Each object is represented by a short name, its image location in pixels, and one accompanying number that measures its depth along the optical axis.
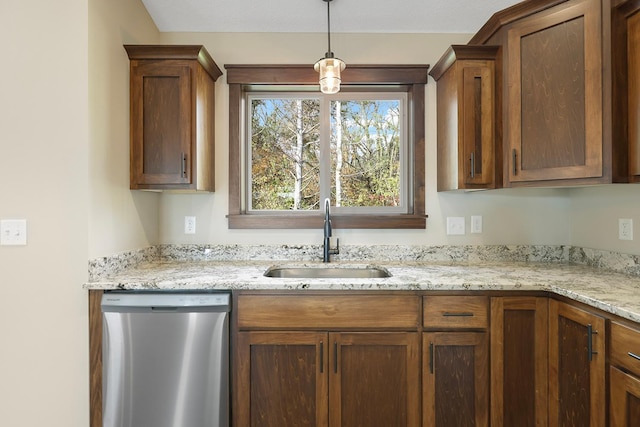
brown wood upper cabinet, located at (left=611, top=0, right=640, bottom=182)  1.57
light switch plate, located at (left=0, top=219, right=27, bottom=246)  1.69
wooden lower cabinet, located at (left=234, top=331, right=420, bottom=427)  1.71
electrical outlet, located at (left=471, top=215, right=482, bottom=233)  2.40
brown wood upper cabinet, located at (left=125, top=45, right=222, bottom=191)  2.01
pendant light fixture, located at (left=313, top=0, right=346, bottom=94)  1.83
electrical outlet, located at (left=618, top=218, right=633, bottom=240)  1.90
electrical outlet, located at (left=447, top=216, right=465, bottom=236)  2.40
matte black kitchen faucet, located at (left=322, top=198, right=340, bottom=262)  2.25
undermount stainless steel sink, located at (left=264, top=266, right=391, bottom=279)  2.24
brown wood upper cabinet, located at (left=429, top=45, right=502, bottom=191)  2.02
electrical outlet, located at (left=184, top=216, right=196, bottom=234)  2.41
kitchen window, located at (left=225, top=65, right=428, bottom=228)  2.48
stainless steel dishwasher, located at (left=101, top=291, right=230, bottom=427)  1.68
